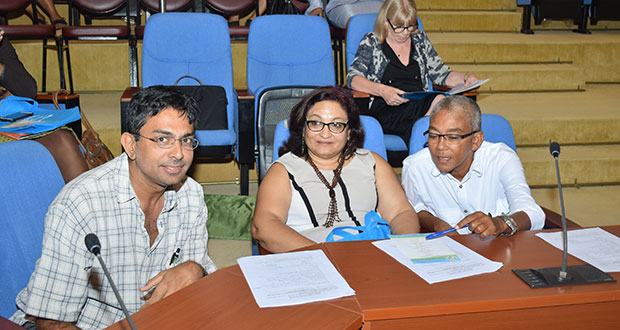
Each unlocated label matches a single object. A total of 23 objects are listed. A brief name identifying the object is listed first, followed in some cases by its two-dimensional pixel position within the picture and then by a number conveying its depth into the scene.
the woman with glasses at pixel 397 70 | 3.37
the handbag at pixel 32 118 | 2.17
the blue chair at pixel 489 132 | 2.47
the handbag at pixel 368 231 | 1.84
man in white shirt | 2.17
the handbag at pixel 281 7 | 4.91
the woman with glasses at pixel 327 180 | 2.09
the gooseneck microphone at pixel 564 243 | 1.48
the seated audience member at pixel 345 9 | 4.39
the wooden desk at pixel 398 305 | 1.27
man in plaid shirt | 1.43
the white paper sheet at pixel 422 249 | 1.61
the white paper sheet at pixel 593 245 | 1.61
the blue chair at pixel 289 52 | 3.79
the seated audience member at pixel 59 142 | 1.89
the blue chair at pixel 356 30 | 3.76
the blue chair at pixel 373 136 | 2.46
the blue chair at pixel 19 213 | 1.52
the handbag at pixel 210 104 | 3.36
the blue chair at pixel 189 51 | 3.68
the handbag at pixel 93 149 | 2.41
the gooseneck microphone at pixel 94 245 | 1.08
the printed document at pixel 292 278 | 1.36
